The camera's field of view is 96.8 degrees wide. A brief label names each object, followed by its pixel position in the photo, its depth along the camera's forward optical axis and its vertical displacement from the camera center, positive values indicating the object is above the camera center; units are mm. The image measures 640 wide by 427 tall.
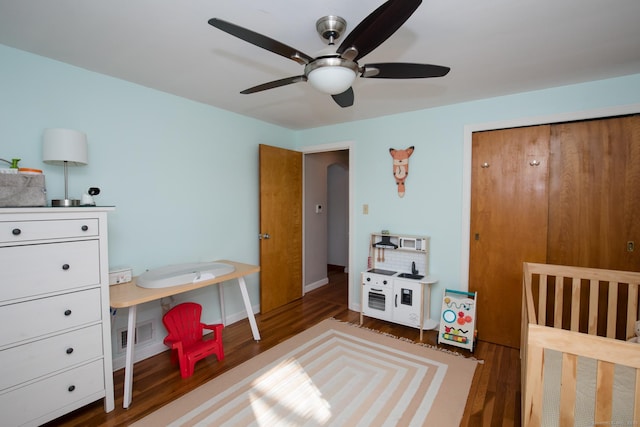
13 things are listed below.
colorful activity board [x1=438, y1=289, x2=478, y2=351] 2613 -1080
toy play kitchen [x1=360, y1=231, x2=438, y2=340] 2883 -797
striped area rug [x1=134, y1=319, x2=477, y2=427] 1786 -1335
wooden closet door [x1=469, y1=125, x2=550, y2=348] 2559 -127
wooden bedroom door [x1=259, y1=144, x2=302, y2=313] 3432 -284
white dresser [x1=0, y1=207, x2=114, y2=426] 1531 -652
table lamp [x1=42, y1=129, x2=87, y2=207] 1833 +356
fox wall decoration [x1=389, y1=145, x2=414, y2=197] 3171 +453
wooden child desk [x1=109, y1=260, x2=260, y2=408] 1870 -640
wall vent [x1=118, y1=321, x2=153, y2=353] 2354 -1149
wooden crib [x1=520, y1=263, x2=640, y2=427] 999 -675
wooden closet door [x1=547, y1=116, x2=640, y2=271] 2244 +110
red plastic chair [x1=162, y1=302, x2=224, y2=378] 2244 -1142
